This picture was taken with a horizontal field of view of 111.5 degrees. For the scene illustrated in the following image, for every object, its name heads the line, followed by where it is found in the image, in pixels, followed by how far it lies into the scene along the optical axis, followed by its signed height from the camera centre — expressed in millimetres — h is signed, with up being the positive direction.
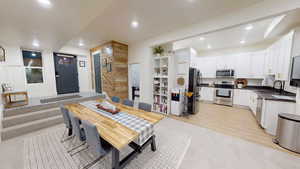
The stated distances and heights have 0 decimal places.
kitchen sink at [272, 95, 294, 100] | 2312 -466
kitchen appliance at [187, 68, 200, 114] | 3507 -435
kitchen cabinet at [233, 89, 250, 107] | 4070 -814
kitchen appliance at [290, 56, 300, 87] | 2156 +114
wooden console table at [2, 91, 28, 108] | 3067 -783
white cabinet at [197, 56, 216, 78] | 5098 +595
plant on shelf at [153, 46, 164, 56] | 3898 +1047
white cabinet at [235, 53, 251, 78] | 4297 +503
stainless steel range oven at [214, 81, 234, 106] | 4449 -723
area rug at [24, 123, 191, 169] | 1618 -1381
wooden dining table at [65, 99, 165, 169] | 1272 -735
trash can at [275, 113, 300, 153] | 1850 -1013
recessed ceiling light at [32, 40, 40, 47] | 3768 +1311
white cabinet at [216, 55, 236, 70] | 4589 +723
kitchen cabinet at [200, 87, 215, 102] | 4918 -794
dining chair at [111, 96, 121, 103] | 2980 -645
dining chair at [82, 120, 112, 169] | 1305 -842
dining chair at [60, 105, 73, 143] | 2045 -894
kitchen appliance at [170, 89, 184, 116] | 3520 -846
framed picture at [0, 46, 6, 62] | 3442 +797
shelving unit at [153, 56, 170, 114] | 3766 -287
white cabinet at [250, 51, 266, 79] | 4006 +513
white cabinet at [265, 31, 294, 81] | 2406 +537
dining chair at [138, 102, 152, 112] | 2260 -657
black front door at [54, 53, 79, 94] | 5170 +236
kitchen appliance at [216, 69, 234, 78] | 4570 +200
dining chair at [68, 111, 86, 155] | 1691 -846
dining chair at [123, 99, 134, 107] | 2613 -650
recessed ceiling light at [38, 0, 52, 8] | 1700 +1276
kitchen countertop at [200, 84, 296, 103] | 2234 -469
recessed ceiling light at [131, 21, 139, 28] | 2763 +1497
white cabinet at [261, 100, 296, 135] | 2244 -760
